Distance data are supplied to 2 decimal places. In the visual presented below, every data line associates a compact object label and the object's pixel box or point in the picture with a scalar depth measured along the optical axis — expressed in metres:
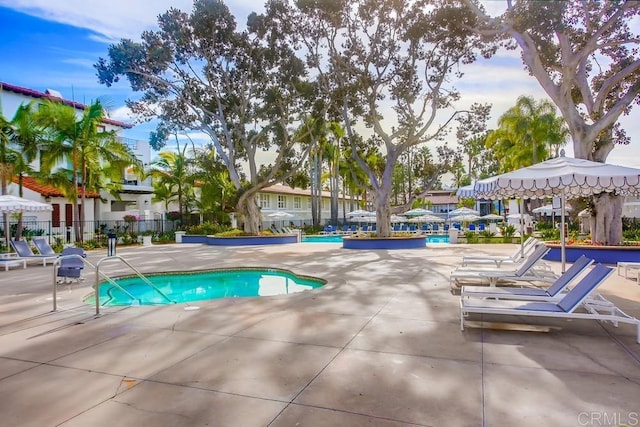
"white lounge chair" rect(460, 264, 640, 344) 5.37
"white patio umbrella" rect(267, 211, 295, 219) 34.09
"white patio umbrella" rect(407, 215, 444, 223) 34.19
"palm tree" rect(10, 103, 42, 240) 19.78
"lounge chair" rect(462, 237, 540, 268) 10.69
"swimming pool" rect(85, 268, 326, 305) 10.48
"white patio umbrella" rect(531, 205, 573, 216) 31.92
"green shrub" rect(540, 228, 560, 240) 21.70
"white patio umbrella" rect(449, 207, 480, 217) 32.78
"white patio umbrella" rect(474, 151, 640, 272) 7.04
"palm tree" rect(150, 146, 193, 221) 31.39
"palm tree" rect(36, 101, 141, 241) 21.59
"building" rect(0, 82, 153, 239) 27.08
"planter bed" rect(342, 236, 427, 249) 20.58
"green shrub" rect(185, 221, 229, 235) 28.97
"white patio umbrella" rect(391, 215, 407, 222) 34.38
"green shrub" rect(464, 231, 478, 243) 23.50
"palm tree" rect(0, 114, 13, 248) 18.59
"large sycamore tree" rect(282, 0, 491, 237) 20.42
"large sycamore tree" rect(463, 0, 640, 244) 13.41
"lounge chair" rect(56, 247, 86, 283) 10.05
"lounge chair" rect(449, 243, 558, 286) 8.23
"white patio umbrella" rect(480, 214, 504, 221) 36.19
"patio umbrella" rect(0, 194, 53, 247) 14.01
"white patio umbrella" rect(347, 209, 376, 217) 36.08
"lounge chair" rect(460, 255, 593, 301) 6.33
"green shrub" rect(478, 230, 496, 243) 23.76
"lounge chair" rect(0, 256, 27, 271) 13.92
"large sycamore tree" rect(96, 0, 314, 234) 22.91
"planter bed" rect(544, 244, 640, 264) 12.89
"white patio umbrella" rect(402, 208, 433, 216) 32.70
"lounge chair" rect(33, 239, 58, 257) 15.19
